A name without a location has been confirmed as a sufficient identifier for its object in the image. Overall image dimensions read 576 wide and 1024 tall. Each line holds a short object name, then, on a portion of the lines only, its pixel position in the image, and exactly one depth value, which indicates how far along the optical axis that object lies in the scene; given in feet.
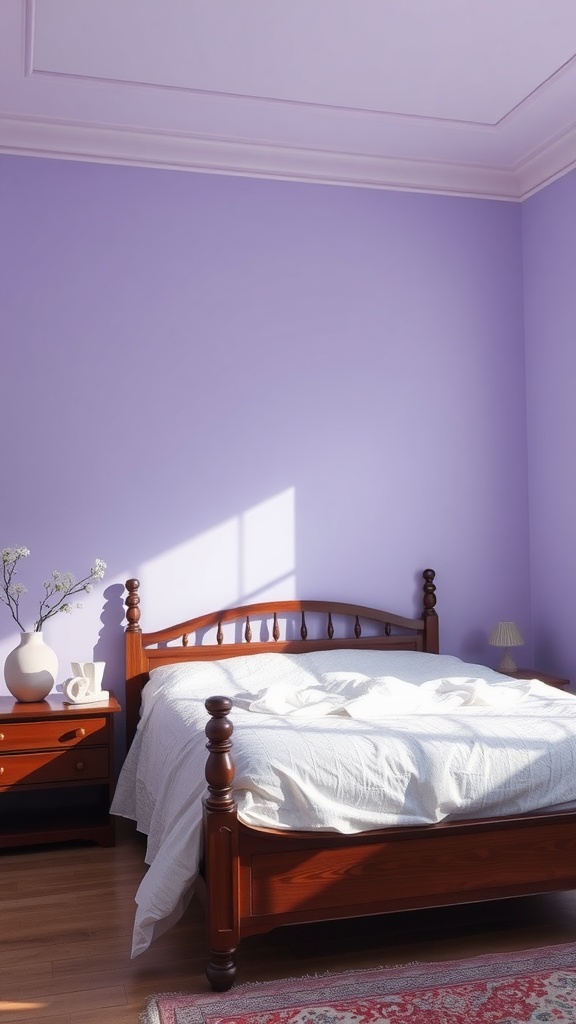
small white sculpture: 11.98
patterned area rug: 7.16
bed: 7.73
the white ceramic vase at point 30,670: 11.98
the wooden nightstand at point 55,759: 11.43
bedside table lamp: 14.01
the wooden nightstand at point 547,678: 13.53
